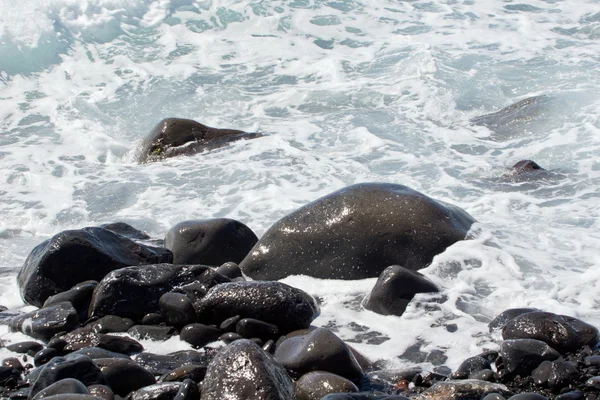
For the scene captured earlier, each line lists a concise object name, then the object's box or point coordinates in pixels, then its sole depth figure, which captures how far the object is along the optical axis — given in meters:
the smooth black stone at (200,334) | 9.05
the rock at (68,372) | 7.37
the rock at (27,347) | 8.90
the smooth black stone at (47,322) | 9.36
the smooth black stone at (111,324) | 9.40
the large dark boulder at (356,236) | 11.26
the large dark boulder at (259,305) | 9.14
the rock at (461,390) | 7.35
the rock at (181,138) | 19.83
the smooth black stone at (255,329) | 8.96
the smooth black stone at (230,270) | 11.34
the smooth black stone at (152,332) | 9.23
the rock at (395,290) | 9.83
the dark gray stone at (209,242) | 12.09
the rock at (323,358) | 7.95
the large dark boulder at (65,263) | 10.79
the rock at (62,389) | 6.98
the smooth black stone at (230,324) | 9.11
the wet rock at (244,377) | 6.87
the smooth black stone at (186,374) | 7.78
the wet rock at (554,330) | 8.36
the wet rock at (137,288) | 9.74
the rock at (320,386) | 7.33
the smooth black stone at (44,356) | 8.53
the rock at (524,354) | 7.91
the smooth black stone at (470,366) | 8.02
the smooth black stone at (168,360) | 8.34
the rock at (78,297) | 10.12
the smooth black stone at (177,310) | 9.40
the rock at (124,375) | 7.69
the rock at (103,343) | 8.78
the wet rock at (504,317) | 9.12
